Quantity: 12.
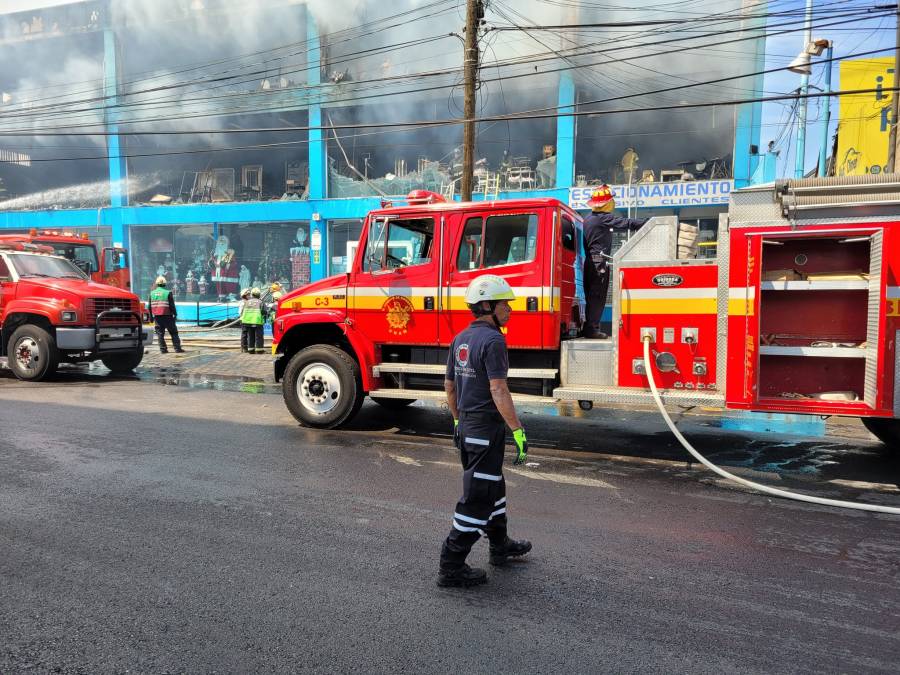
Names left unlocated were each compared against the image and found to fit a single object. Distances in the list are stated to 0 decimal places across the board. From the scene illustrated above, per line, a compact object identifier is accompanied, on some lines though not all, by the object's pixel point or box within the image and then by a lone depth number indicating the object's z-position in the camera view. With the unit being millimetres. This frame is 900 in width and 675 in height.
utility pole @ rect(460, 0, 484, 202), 12305
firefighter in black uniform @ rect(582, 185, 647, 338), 7297
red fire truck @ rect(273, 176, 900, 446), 5477
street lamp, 13625
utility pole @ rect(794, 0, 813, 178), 17092
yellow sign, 16703
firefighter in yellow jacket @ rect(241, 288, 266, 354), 16109
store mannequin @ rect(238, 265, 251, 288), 23016
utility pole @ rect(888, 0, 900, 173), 11984
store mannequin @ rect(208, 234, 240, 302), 23062
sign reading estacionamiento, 17281
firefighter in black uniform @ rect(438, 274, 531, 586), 3639
